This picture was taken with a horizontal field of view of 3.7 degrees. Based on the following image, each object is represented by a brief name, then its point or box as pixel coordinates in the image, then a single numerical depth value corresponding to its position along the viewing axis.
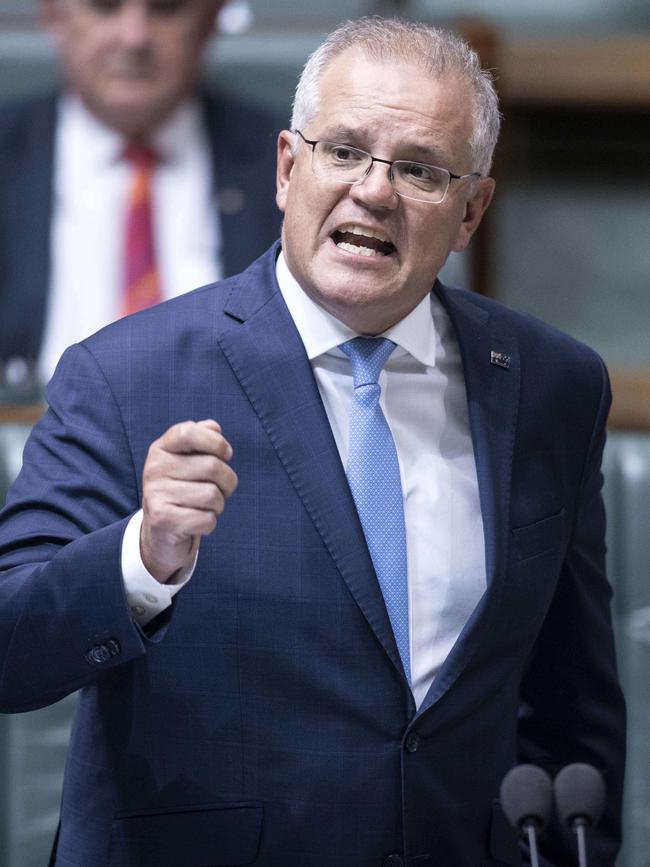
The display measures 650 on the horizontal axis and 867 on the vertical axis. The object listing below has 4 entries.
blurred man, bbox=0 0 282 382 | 10.18
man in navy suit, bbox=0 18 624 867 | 8.54
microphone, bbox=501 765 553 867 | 8.32
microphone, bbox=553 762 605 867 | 8.32
